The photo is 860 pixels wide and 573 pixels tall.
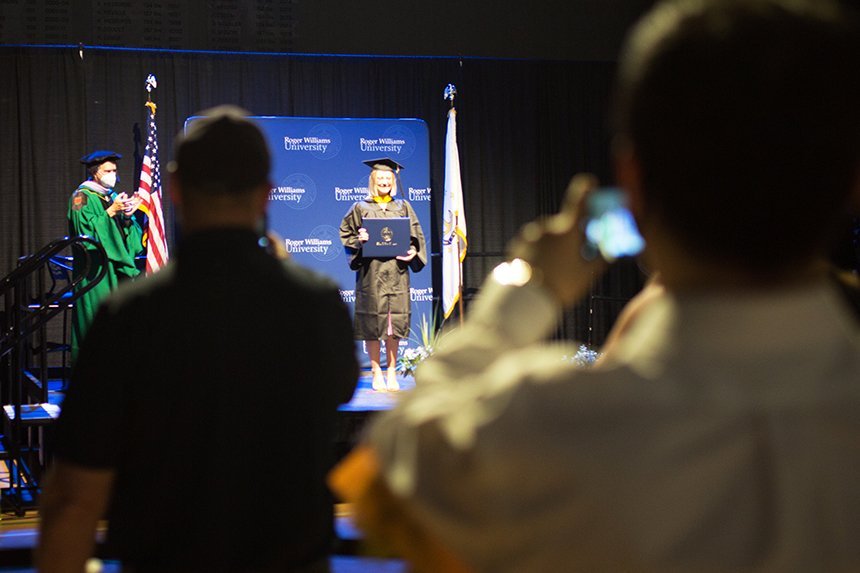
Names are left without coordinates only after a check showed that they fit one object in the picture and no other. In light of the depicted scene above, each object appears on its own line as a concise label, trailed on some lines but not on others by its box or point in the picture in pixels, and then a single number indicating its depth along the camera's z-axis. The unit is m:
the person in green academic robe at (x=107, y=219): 8.05
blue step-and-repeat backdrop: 9.38
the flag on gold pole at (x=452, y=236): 9.27
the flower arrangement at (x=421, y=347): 7.93
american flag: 8.45
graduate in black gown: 7.78
